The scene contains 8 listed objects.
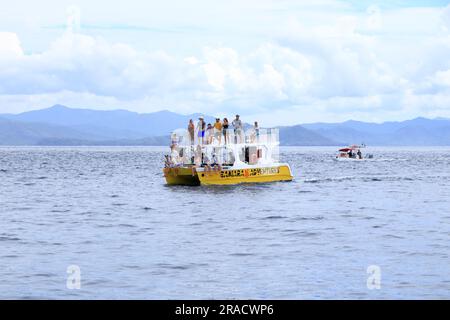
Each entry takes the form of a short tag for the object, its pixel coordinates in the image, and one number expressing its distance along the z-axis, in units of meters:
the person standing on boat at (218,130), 54.22
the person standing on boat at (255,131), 57.28
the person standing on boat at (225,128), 54.48
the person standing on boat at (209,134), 54.75
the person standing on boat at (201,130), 54.41
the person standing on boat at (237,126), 54.62
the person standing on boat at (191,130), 54.39
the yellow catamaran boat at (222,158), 54.72
